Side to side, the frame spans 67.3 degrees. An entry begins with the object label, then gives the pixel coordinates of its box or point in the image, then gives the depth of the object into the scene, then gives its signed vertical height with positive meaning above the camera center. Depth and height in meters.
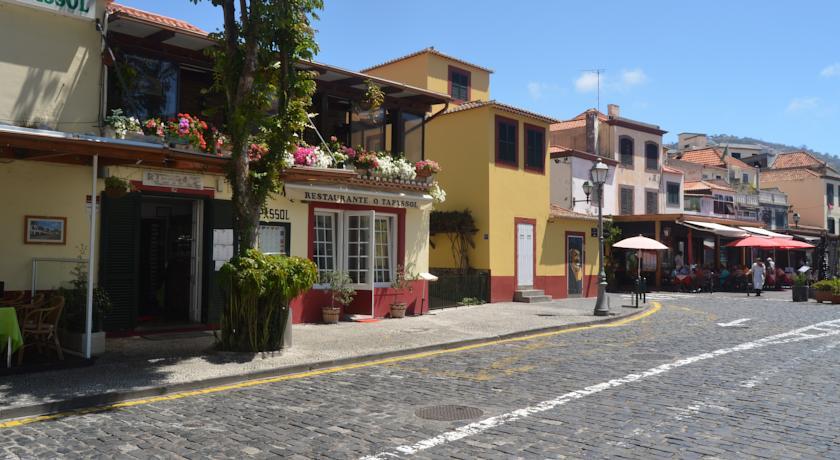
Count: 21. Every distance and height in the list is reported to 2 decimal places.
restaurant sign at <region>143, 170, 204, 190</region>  11.50 +1.46
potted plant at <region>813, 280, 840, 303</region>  22.82 -1.02
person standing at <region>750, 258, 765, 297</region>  26.72 -0.58
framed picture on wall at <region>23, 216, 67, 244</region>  10.29 +0.45
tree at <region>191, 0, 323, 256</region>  9.87 +2.78
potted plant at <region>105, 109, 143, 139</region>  10.80 +2.31
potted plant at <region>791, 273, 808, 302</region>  23.56 -0.97
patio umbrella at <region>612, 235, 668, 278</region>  23.95 +0.67
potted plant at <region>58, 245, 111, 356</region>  9.54 -0.97
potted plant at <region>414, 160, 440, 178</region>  16.52 +2.42
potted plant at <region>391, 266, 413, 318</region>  15.79 -0.71
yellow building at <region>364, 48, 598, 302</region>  20.39 +2.04
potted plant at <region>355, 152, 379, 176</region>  15.23 +2.34
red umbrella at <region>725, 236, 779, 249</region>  30.05 +0.97
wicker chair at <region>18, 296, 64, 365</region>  8.86 -0.96
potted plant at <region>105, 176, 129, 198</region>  10.56 +1.20
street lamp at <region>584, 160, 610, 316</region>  16.77 +1.03
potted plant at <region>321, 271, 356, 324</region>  14.55 -0.68
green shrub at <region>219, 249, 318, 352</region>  9.78 -0.57
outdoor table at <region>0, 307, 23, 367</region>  8.24 -0.97
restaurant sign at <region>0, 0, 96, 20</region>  10.18 +4.12
